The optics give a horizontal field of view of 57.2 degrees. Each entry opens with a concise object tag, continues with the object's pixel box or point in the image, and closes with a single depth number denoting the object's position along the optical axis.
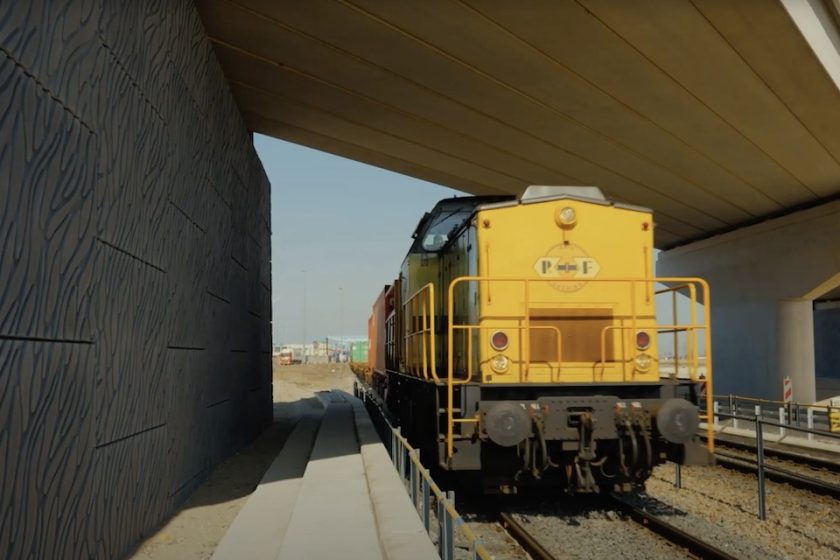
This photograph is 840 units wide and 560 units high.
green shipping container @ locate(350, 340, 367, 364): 49.74
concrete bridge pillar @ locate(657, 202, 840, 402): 21.39
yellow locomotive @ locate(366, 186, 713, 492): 7.62
